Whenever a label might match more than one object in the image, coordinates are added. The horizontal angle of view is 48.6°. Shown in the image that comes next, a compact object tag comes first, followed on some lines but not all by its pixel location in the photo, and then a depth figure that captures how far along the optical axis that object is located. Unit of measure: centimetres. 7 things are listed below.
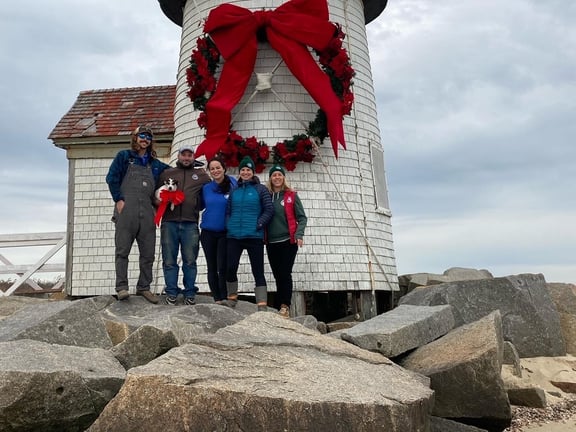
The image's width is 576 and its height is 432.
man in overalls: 756
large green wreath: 1066
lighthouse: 1075
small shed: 1252
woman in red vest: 798
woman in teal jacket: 768
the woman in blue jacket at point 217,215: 787
